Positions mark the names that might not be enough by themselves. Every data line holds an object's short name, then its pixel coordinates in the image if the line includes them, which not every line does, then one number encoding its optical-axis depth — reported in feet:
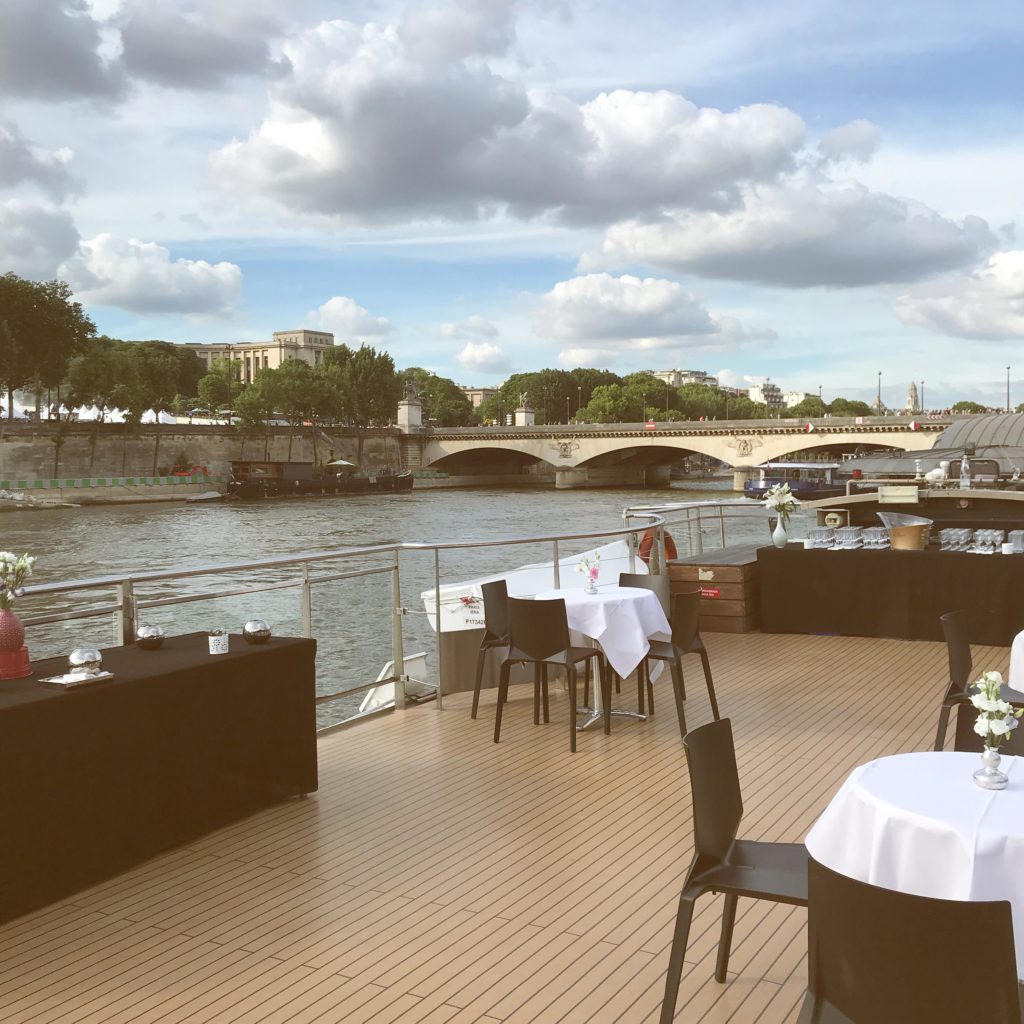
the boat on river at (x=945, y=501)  32.96
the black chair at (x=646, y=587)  21.84
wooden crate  31.37
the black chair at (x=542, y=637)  19.25
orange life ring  30.70
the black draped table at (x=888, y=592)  27.99
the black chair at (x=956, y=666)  16.53
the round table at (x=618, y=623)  20.25
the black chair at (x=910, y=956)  6.48
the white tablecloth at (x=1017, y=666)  16.62
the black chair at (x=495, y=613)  21.38
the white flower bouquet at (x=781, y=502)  30.96
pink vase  13.74
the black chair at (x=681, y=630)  19.72
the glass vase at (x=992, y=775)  9.11
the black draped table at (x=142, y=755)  12.48
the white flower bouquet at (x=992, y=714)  8.99
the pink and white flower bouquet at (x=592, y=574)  21.54
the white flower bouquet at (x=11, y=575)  13.83
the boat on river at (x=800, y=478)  151.43
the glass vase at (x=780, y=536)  31.24
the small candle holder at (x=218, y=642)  15.40
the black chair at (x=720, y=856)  9.30
